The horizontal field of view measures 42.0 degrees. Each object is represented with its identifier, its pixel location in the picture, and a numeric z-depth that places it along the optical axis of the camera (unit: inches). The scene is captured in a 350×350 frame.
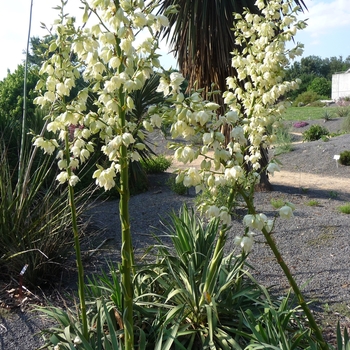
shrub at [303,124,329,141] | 588.7
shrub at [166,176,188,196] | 260.2
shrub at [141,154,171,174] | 326.3
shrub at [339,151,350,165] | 404.2
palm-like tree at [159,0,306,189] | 254.2
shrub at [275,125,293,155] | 480.1
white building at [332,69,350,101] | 1630.2
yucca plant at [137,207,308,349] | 99.0
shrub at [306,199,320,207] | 256.8
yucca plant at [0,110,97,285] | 147.9
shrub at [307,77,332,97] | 1871.3
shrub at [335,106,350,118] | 815.1
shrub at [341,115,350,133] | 625.1
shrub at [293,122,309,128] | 802.4
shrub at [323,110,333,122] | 817.5
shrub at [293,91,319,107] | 1588.3
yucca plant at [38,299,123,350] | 89.3
